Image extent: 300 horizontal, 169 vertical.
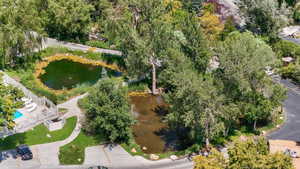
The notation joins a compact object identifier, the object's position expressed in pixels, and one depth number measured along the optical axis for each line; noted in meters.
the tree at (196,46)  83.06
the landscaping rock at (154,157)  67.69
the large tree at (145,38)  83.69
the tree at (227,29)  104.61
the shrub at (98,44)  103.75
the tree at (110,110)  68.25
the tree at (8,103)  59.28
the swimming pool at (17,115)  73.75
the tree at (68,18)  101.69
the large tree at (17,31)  88.12
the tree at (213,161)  51.39
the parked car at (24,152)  64.74
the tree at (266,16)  104.56
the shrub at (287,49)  100.19
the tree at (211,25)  103.12
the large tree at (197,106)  64.56
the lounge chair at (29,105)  76.12
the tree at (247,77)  69.06
